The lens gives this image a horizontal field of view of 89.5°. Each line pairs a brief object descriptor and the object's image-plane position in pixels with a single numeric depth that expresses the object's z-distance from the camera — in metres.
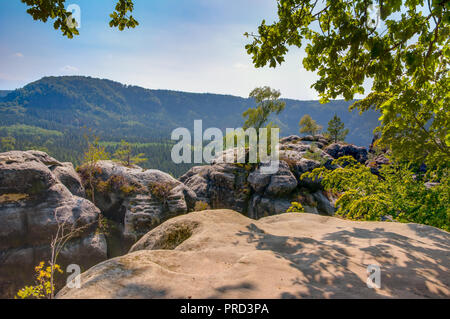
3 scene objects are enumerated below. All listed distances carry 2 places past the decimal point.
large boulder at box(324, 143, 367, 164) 44.67
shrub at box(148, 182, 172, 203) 18.94
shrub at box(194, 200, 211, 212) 20.08
